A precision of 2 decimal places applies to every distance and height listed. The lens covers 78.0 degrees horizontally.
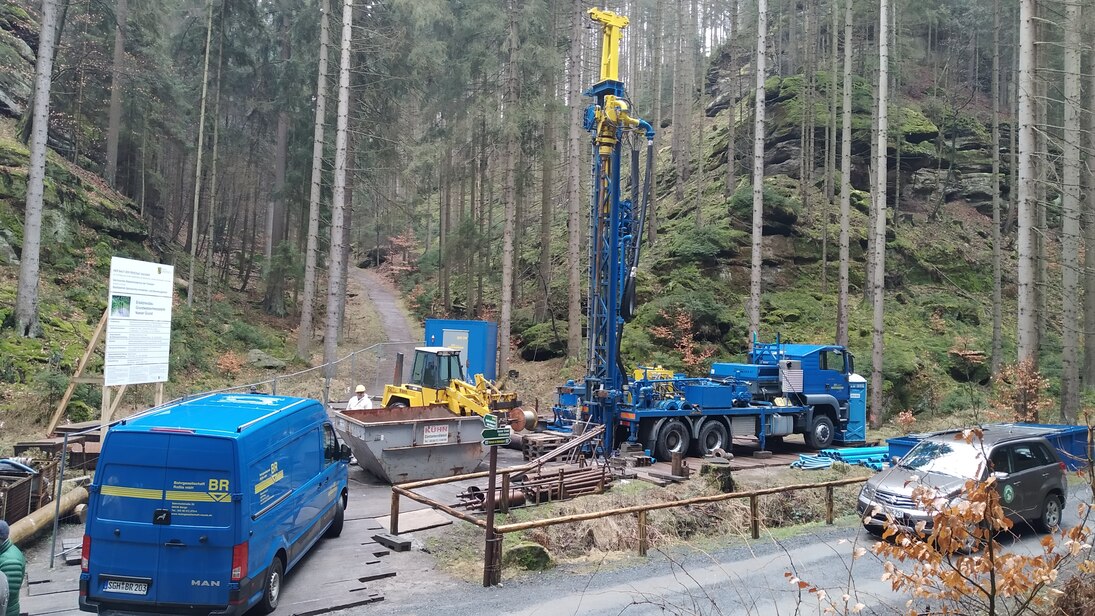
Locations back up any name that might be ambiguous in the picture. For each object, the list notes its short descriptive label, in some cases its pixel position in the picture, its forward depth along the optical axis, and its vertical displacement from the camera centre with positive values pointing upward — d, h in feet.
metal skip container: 39.47 -6.79
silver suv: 31.83 -6.11
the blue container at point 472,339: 76.33 -0.63
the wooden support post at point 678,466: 41.39 -7.70
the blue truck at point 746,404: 49.08 -4.83
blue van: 20.61 -6.08
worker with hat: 46.37 -5.07
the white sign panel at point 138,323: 32.96 -0.03
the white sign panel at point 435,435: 40.60 -6.20
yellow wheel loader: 50.65 -4.50
